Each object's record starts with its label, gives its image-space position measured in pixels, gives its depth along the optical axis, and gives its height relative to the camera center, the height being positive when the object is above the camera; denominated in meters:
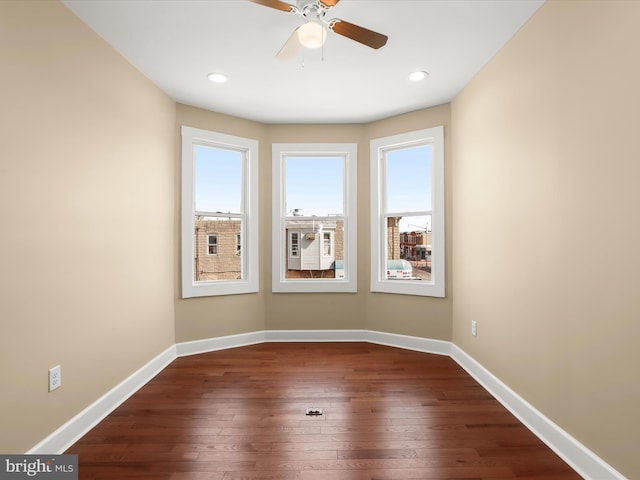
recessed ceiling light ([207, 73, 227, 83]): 3.04 +1.45
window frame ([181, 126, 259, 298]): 3.72 +0.32
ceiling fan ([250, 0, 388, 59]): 2.04 +1.27
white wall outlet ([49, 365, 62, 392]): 2.03 -0.78
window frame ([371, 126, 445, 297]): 3.74 +0.29
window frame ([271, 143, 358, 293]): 4.23 +0.29
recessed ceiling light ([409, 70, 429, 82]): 3.03 +1.46
